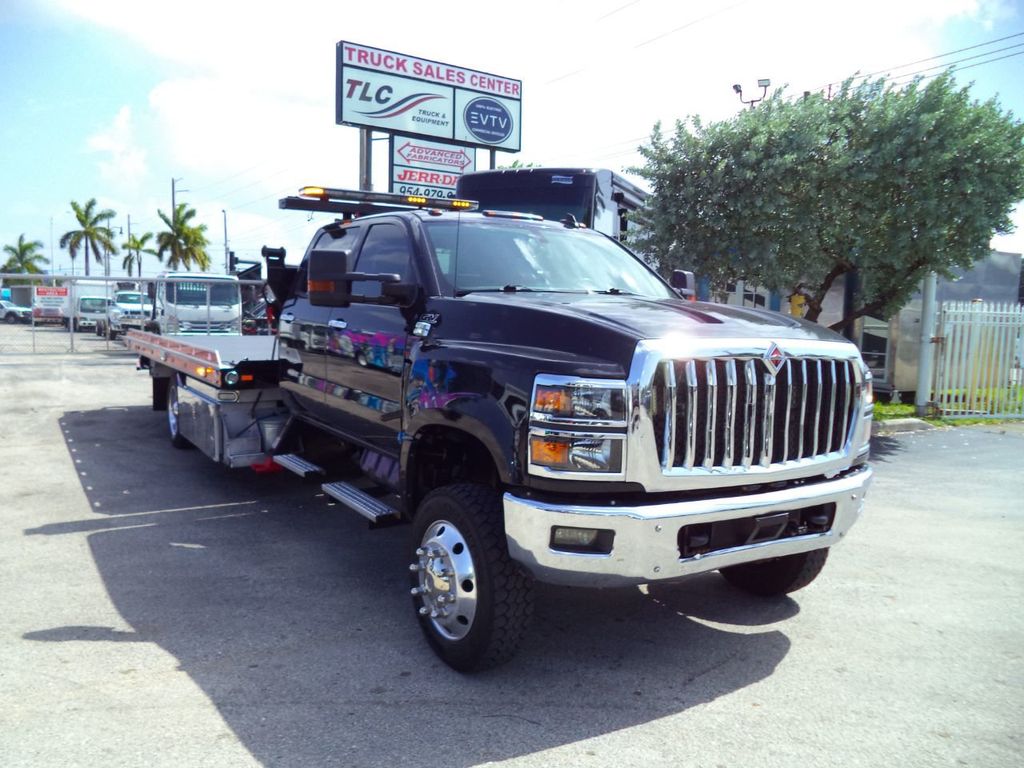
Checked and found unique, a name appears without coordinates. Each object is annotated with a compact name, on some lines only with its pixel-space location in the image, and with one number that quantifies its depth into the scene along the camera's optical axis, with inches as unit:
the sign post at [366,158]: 834.8
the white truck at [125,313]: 1036.5
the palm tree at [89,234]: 2925.7
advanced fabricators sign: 865.5
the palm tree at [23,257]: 3285.9
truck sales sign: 824.3
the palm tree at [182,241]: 2655.0
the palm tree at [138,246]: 2908.0
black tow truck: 135.6
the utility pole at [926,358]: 516.7
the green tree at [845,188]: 410.9
